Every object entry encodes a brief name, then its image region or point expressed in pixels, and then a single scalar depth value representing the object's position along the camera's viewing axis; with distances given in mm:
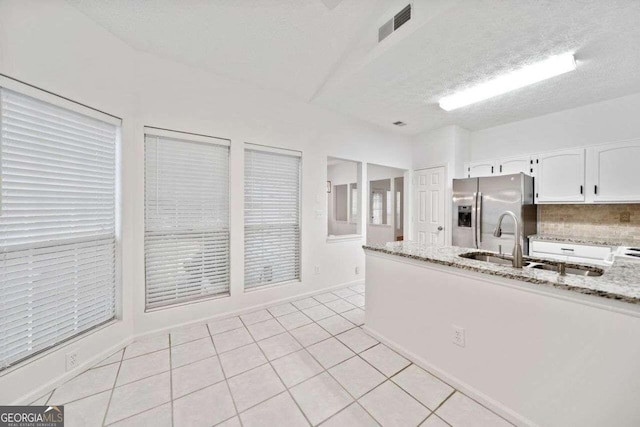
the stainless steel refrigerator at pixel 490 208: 3395
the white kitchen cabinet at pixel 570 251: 2912
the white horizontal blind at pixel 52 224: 1525
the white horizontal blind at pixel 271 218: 3020
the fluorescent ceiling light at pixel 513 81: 2268
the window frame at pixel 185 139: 2383
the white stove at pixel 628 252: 2296
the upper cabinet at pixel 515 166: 3664
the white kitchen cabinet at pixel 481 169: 4035
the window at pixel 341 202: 6637
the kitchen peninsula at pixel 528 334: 1112
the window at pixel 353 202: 6383
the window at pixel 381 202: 5906
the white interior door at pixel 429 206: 4355
